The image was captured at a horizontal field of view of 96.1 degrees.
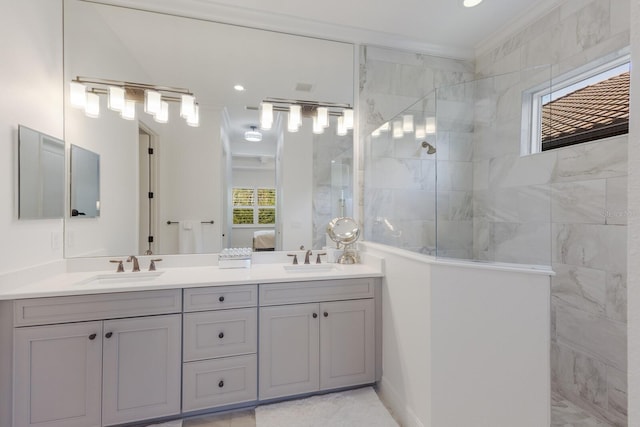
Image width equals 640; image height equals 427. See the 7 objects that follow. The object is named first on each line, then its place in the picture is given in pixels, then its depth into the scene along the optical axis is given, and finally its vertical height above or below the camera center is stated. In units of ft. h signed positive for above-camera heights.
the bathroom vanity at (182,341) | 5.11 -2.63
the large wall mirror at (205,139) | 6.86 +1.91
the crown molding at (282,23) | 7.07 +5.06
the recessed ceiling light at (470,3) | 6.99 +5.16
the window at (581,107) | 5.89 +2.40
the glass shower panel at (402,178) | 7.56 +0.98
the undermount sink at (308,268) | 7.54 -1.50
